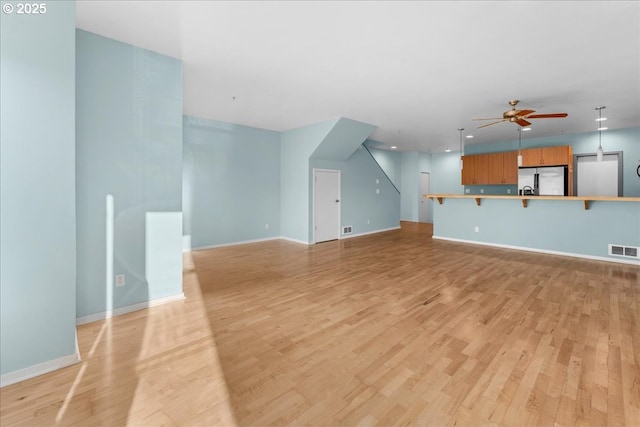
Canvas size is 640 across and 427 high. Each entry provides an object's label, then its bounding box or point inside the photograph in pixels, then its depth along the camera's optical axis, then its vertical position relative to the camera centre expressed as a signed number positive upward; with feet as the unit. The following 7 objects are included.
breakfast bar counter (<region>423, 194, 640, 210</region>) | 15.92 +0.80
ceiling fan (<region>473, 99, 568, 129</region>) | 14.01 +4.80
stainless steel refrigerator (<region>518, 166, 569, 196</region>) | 22.72 +2.45
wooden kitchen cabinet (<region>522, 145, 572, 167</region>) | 22.74 +4.49
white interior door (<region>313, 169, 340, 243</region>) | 22.27 +0.49
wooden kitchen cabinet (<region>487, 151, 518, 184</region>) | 25.81 +3.97
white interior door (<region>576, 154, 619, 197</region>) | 22.68 +2.83
